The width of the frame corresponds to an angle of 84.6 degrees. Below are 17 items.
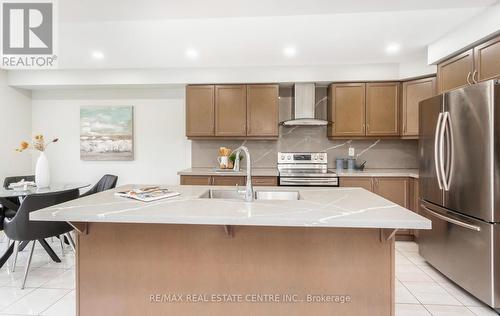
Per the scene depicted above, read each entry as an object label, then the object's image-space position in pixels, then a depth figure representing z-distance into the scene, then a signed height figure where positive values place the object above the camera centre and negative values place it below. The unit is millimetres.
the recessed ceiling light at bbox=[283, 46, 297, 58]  3297 +1312
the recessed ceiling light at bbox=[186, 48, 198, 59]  3363 +1311
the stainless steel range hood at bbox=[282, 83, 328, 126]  4062 +832
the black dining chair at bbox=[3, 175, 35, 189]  3557 -311
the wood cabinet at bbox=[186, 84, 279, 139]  4043 +681
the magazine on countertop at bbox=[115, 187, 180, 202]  1805 -260
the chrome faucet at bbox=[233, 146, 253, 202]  1781 -208
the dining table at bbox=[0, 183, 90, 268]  2728 -393
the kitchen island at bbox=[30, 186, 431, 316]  1648 -674
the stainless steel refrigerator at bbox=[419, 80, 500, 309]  2086 -241
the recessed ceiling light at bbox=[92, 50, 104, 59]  3461 +1320
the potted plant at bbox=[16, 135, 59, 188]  3113 -165
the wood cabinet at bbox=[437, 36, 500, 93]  2359 +876
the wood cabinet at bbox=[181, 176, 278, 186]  3762 -323
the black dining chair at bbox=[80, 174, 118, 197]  3612 -361
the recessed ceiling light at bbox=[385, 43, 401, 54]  3189 +1307
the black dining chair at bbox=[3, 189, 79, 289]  2418 -604
